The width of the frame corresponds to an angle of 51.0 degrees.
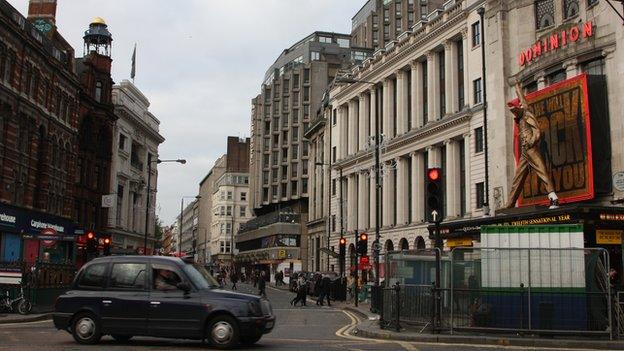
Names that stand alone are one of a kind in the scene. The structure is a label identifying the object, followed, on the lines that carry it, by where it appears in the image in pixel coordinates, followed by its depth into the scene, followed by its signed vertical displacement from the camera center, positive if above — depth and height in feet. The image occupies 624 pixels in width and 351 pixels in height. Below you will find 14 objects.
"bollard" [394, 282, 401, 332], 54.34 -2.85
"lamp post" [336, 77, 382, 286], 100.89 +8.05
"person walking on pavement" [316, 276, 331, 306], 112.07 -4.10
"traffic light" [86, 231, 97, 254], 102.89 +3.07
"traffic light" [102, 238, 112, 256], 117.60 +3.04
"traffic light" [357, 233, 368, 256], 103.86 +3.27
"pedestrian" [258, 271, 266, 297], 121.98 -3.65
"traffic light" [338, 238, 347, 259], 122.03 +3.68
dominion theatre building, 100.58 +26.28
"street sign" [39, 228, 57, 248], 94.67 +3.44
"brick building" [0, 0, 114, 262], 128.77 +29.00
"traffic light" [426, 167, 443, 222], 53.21 +6.03
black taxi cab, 41.42 -2.77
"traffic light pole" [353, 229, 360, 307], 107.15 -2.17
